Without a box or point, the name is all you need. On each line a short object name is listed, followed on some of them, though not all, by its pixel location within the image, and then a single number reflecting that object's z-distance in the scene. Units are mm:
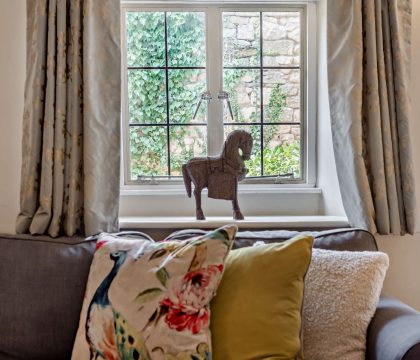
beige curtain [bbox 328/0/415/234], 1829
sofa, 1518
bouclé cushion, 1385
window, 2229
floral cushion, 1310
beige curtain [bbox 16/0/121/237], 1807
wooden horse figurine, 1966
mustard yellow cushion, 1308
